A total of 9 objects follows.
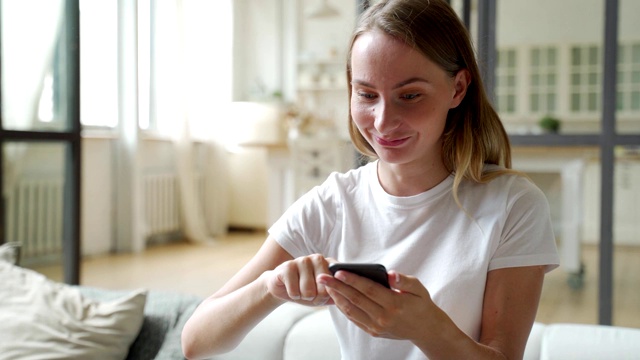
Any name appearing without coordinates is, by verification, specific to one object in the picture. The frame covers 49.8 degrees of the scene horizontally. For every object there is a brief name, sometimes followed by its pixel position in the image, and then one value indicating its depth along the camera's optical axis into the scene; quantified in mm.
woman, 903
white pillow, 1415
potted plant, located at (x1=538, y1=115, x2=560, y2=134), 4602
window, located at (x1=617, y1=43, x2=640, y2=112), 1961
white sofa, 1206
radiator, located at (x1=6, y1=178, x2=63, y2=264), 2268
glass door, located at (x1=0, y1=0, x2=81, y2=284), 2094
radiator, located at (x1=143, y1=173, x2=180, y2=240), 5543
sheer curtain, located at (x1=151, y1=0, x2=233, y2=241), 5750
